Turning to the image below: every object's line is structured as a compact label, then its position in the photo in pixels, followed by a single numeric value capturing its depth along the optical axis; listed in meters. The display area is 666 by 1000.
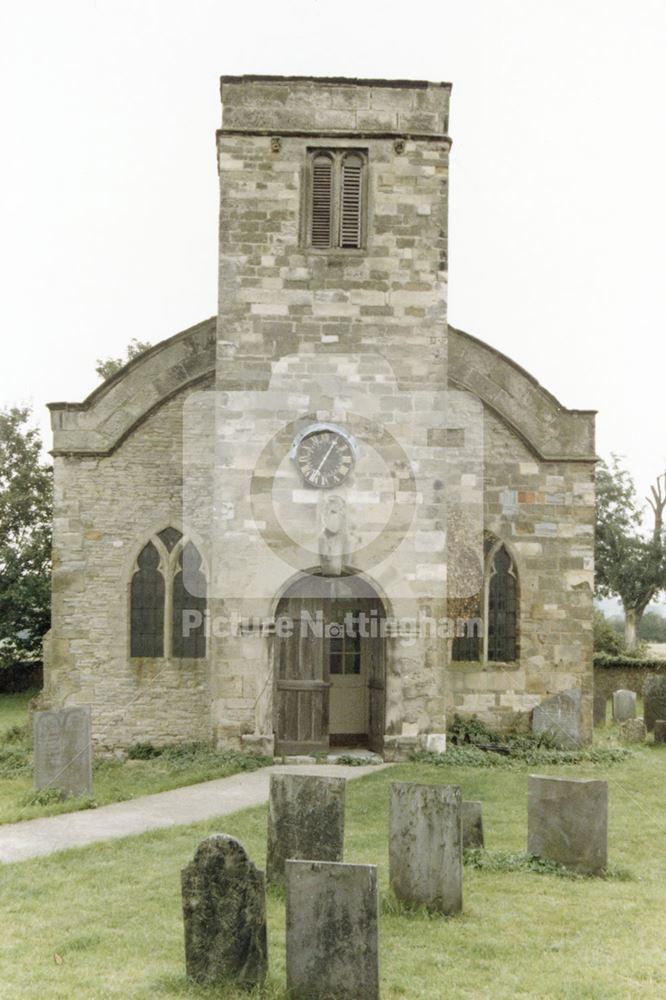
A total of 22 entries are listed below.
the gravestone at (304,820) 8.24
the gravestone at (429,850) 7.69
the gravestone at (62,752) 12.26
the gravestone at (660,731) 17.88
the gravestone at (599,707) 21.36
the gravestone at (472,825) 9.26
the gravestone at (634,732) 18.06
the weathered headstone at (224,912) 6.18
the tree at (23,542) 27.50
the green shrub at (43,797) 11.89
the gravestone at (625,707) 21.91
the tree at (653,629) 60.69
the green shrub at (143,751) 16.38
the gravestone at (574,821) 8.80
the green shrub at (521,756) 14.77
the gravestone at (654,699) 18.86
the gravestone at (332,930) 6.02
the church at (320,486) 15.05
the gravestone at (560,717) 16.52
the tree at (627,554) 44.53
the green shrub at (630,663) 28.61
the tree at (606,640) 31.12
